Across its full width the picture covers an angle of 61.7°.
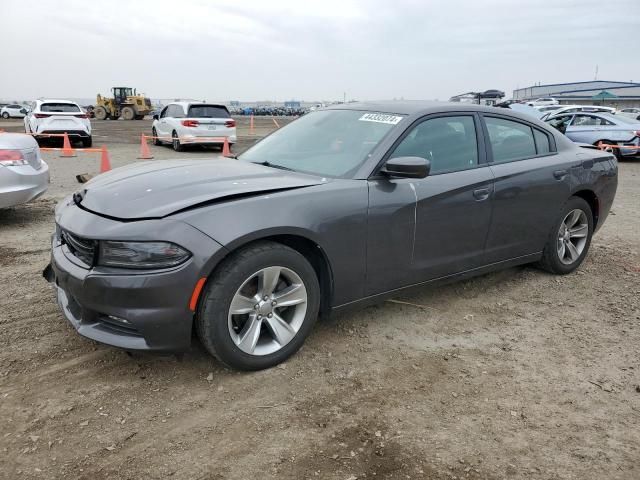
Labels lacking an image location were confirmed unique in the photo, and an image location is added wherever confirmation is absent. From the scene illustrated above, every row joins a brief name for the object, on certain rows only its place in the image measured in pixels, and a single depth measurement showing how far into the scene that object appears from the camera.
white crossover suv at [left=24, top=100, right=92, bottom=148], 16.55
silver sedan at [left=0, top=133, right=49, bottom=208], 5.94
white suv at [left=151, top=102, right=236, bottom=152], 16.02
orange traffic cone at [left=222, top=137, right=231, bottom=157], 14.71
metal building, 70.70
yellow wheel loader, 38.41
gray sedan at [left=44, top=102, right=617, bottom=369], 2.79
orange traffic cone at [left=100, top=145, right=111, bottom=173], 10.83
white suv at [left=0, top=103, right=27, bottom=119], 46.70
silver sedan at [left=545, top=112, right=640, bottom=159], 15.31
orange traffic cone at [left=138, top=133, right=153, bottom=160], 13.98
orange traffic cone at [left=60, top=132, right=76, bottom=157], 14.34
